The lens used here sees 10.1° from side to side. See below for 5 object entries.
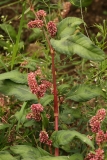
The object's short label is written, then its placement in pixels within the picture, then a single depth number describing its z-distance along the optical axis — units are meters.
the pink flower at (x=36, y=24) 1.05
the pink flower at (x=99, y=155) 0.95
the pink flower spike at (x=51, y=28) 1.04
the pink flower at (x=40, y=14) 1.08
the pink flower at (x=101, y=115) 0.97
